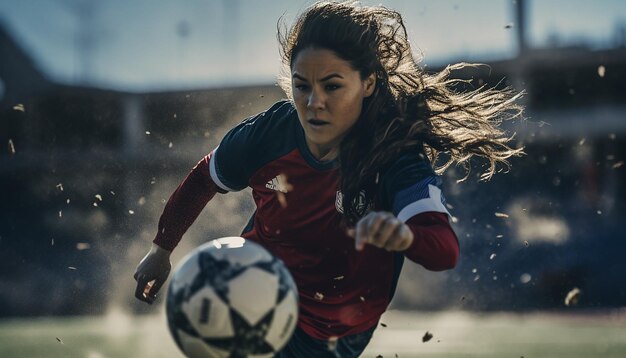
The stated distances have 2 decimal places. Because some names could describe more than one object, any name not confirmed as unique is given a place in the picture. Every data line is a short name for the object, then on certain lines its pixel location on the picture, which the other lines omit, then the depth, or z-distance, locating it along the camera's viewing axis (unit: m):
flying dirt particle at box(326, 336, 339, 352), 4.02
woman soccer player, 3.81
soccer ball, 3.12
